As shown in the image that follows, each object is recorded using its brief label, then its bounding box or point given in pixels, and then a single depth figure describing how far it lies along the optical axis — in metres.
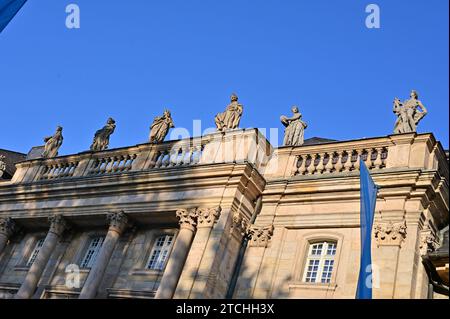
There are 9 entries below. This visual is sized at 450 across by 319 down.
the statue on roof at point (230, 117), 20.25
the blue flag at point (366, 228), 13.10
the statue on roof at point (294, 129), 20.00
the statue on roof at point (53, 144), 25.38
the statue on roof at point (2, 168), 27.09
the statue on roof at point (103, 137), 23.64
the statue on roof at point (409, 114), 17.88
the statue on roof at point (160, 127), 21.78
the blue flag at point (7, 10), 14.23
